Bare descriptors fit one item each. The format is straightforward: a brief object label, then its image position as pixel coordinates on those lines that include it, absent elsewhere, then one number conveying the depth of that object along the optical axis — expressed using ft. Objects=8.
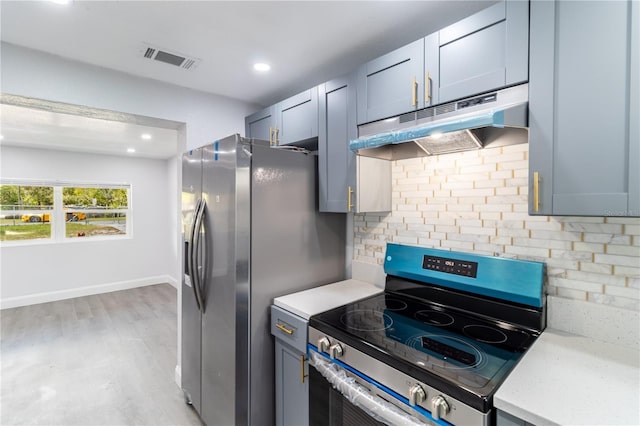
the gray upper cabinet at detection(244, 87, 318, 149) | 6.87
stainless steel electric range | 3.35
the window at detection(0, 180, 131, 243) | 15.30
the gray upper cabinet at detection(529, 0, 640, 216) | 3.15
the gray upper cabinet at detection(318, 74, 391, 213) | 6.02
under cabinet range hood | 3.79
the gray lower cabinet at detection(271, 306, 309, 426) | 5.23
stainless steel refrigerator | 5.68
